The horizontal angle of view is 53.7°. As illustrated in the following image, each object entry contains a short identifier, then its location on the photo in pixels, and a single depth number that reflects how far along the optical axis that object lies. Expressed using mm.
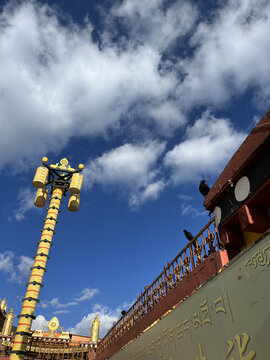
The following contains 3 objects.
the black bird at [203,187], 5590
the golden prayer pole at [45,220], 12430
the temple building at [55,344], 15128
